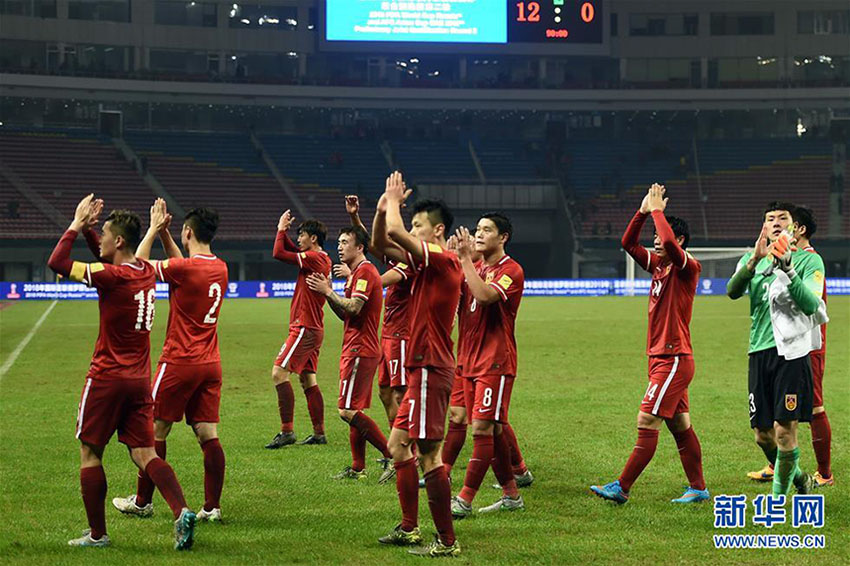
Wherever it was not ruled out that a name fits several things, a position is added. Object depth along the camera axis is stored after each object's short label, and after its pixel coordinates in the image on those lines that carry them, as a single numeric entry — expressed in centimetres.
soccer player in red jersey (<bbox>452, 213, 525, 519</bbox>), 938
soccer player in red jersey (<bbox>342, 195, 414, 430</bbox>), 1173
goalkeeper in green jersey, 900
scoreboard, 5512
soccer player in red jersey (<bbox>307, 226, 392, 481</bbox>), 1127
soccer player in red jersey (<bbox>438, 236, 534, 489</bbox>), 980
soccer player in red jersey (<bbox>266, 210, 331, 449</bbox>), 1325
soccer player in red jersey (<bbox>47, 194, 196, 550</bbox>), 835
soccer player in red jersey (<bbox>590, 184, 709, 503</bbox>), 977
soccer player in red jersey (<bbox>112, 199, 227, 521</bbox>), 915
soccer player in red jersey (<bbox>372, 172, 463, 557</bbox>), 812
